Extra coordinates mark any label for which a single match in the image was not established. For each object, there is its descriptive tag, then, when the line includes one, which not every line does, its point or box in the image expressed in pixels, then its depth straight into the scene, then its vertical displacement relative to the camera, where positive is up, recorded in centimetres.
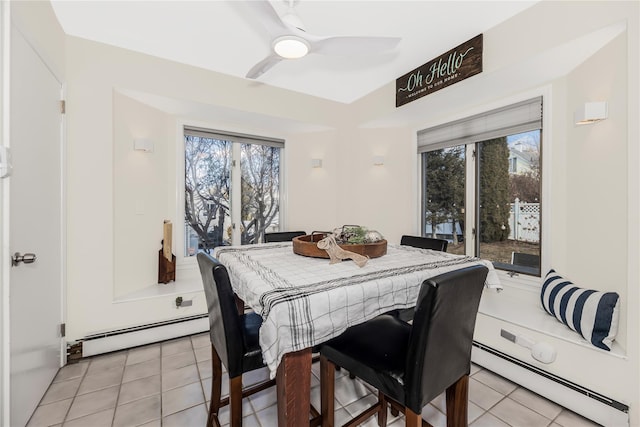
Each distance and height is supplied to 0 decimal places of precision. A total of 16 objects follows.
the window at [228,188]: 333 +27
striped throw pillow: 160 -62
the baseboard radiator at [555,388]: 155 -111
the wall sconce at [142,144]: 270 +62
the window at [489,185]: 249 +27
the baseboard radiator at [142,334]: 229 -111
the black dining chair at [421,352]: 100 -61
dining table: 96 -35
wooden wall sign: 232 +128
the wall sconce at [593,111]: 179 +64
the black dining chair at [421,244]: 189 -28
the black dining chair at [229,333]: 118 -57
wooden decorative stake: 287 -52
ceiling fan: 156 +107
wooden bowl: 156 -22
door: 146 -11
